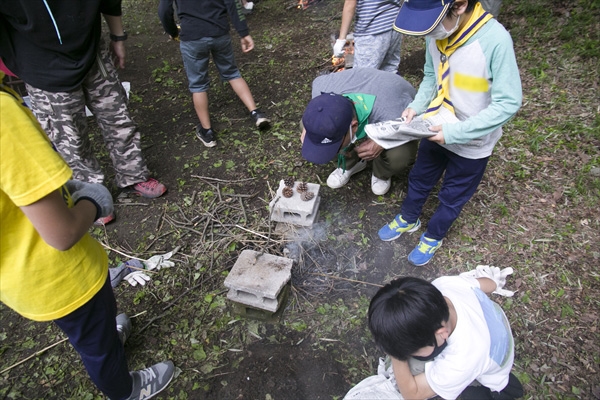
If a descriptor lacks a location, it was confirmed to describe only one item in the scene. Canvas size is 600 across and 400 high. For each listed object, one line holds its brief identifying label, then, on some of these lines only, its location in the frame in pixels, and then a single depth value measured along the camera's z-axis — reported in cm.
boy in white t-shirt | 153
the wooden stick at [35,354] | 254
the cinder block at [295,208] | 305
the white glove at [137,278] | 297
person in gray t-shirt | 264
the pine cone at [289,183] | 320
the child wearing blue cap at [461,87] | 192
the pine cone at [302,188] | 314
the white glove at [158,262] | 310
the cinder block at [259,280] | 246
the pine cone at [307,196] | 308
